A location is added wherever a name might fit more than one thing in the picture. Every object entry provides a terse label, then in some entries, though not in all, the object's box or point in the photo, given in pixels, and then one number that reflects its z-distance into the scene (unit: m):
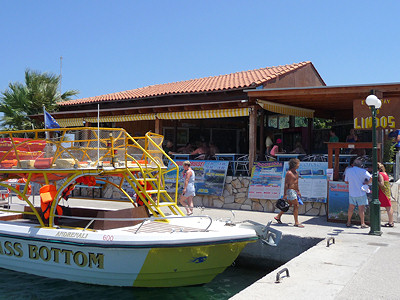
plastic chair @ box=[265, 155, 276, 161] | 13.13
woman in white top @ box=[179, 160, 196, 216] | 10.55
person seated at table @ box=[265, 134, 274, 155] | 14.27
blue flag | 7.84
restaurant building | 11.63
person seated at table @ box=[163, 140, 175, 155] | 16.54
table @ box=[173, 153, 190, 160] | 14.94
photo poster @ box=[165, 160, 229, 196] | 13.17
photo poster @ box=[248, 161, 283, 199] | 11.98
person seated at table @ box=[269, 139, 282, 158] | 13.04
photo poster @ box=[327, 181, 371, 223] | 9.96
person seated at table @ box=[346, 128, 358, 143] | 13.48
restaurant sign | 10.96
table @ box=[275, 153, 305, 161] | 12.52
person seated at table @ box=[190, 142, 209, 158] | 14.98
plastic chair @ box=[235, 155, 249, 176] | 13.39
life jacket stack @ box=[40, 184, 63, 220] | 6.93
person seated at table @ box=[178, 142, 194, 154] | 16.42
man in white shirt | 9.14
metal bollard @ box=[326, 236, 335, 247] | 7.37
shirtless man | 9.44
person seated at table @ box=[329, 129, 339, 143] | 14.12
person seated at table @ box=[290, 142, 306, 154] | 13.50
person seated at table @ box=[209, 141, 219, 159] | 14.72
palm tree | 19.44
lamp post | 8.46
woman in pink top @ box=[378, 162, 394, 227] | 9.28
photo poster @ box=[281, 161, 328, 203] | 11.22
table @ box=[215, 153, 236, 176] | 13.43
